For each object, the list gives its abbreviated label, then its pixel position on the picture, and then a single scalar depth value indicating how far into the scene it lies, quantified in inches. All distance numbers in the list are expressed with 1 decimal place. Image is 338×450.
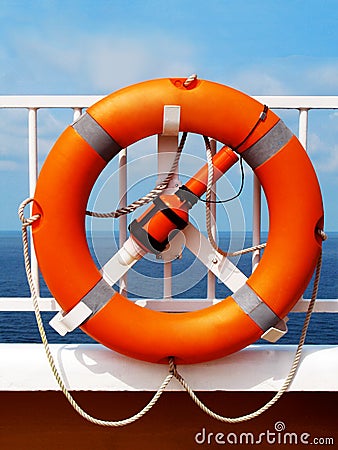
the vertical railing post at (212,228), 74.2
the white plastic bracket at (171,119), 69.5
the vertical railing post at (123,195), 76.0
